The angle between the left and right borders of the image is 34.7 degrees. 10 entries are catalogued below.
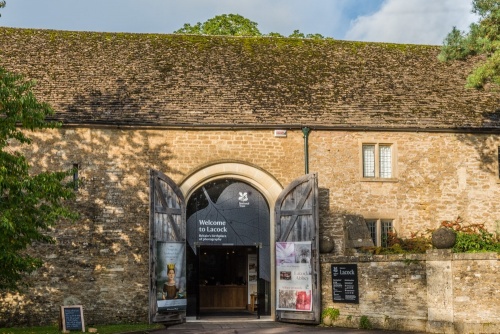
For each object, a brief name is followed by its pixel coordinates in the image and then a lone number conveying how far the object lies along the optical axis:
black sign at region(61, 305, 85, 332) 20.67
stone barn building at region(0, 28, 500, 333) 23.73
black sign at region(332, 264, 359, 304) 22.48
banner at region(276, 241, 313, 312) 23.73
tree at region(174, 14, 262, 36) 38.25
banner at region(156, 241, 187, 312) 23.34
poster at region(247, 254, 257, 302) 28.29
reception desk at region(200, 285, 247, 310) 31.30
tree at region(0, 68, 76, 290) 17.86
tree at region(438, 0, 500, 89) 20.89
